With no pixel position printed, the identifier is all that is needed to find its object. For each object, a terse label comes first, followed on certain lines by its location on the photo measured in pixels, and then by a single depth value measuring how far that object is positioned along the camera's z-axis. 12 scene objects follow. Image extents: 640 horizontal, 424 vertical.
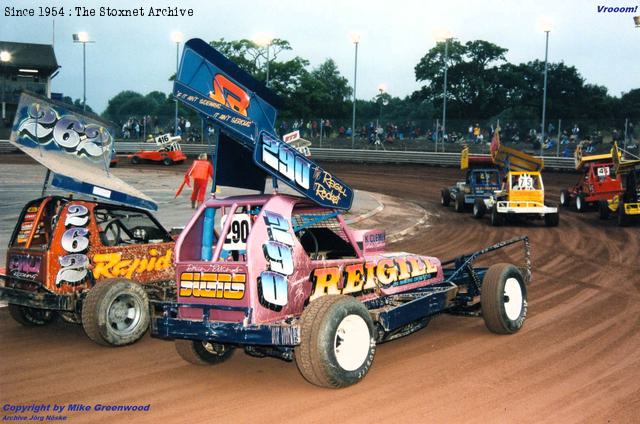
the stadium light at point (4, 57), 63.38
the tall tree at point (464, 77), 71.19
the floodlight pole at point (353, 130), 47.39
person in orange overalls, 18.22
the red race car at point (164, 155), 39.94
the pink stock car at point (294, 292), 6.10
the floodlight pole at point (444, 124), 43.83
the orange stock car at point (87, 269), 7.91
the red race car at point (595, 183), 23.16
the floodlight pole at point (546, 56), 39.31
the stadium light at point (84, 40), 51.44
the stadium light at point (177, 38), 51.47
